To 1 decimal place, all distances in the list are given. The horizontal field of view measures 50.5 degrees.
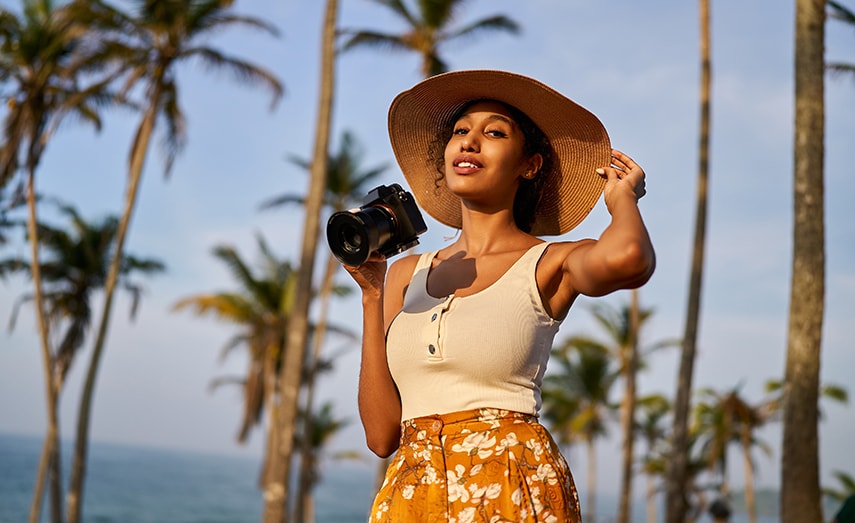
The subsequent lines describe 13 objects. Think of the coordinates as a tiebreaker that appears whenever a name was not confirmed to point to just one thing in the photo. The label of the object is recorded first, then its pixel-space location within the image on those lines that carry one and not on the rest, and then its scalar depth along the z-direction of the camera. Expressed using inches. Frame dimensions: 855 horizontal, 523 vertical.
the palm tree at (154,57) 658.2
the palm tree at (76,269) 851.4
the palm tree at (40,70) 668.1
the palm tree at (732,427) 1134.4
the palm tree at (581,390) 1227.2
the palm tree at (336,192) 997.2
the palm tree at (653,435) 1544.0
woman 78.0
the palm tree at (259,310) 1013.2
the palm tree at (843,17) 455.2
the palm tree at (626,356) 948.0
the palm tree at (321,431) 1424.7
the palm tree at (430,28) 785.6
